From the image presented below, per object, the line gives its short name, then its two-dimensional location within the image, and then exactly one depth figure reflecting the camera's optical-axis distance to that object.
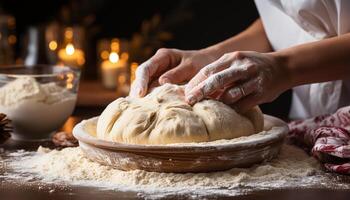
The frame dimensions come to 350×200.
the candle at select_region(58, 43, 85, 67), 2.42
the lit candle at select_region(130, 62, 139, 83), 2.14
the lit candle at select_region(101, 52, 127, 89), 2.41
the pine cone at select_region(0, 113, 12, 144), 1.15
